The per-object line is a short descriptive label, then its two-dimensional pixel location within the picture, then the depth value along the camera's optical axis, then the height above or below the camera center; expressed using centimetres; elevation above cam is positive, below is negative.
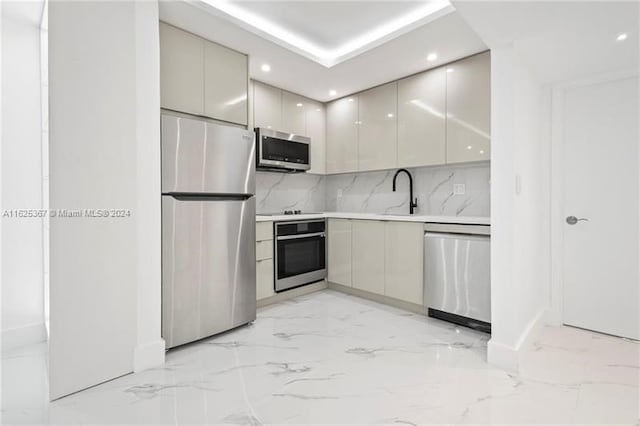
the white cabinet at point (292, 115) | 346 +108
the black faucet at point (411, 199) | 354 +12
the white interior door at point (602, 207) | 243 +2
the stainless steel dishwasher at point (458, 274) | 249 -51
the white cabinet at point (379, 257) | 295 -45
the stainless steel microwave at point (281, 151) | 324 +62
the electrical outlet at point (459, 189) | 327 +21
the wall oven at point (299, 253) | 324 -44
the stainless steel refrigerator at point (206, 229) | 217 -12
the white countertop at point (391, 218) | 256 -7
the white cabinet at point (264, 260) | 306 -46
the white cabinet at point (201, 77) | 232 +101
